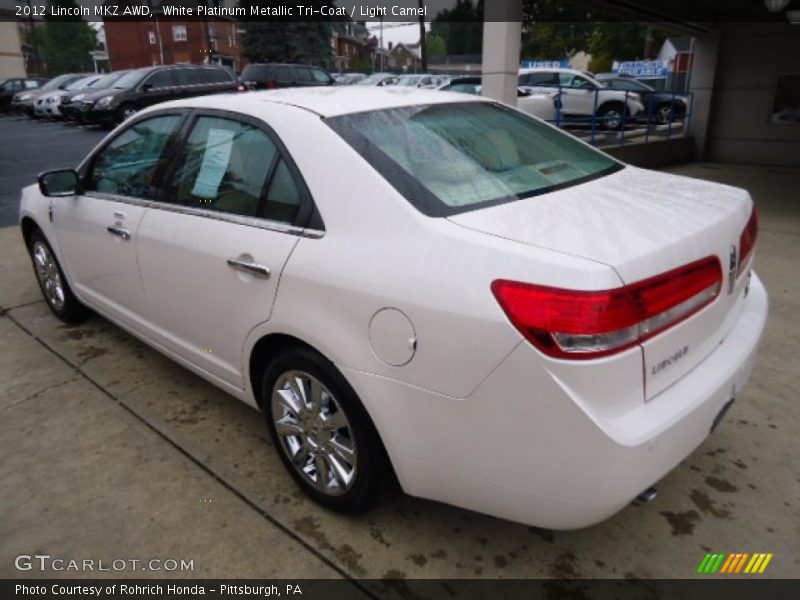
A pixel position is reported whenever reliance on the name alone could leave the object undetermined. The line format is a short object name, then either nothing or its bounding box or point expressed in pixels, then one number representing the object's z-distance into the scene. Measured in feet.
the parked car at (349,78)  81.50
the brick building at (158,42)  181.37
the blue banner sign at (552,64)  139.39
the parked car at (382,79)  76.95
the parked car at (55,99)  73.10
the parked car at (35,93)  82.52
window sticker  9.05
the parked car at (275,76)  62.75
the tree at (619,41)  137.28
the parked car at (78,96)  63.57
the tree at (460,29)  219.32
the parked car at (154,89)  58.23
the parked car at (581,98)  52.03
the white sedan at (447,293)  5.72
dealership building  37.22
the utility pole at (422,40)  112.33
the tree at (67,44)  226.58
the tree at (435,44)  309.01
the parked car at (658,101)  52.47
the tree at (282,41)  137.90
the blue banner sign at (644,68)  119.99
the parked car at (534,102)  46.88
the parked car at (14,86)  95.61
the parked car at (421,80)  69.67
